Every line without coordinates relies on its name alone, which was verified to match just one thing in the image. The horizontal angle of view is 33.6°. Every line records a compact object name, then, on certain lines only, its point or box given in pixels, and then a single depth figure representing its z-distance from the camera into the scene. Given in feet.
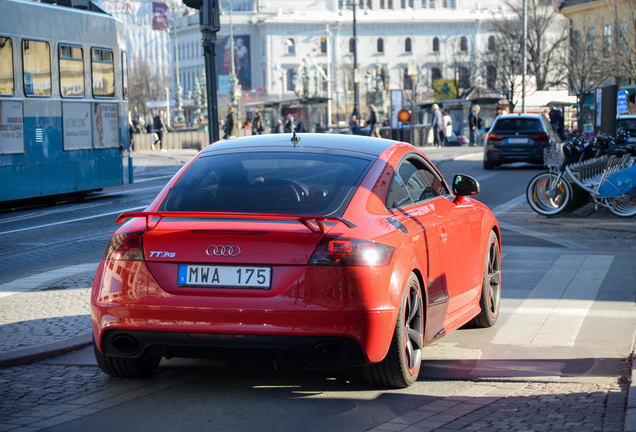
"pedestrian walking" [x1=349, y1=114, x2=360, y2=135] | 163.08
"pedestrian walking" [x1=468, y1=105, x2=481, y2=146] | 157.38
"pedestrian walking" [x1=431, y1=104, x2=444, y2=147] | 147.74
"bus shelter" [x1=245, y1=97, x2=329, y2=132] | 186.76
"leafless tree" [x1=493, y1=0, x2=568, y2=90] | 232.94
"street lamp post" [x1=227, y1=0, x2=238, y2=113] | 301.22
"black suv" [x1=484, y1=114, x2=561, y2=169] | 93.45
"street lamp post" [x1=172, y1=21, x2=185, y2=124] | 329.72
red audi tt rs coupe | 16.97
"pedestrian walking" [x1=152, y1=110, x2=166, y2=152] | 158.61
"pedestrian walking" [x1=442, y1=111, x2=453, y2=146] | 152.87
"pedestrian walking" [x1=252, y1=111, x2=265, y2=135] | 164.07
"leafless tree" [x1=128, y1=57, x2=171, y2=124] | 380.17
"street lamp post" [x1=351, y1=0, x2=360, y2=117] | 189.74
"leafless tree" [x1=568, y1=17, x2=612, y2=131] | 180.96
